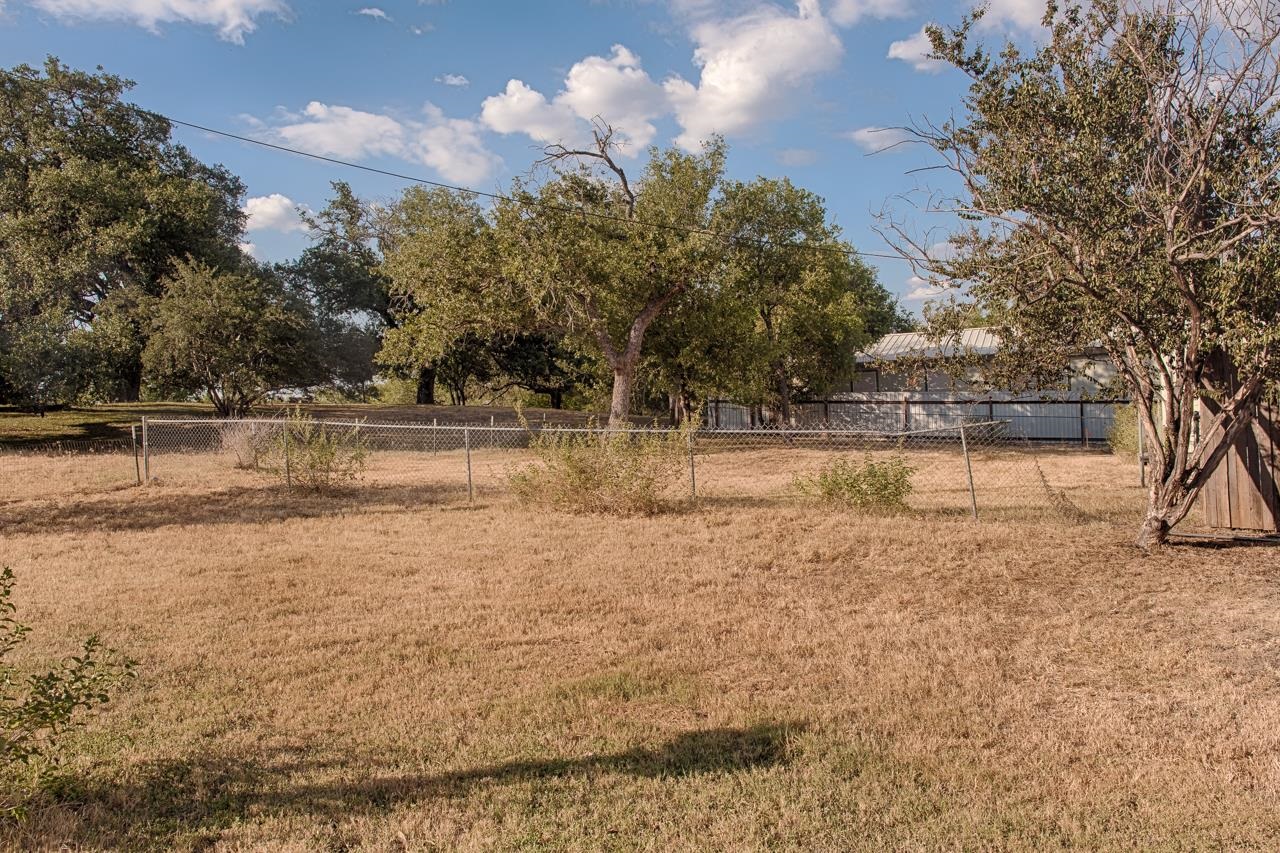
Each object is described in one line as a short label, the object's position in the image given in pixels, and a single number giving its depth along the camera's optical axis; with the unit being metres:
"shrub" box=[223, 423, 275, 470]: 16.61
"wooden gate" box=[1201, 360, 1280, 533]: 8.86
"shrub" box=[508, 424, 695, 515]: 11.06
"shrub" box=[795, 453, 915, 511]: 10.48
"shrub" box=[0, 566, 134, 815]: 3.35
